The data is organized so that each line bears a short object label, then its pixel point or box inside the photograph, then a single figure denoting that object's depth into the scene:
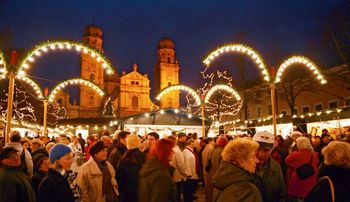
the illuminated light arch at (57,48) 10.16
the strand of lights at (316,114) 19.23
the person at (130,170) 5.91
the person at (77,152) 10.67
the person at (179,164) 8.66
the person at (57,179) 3.84
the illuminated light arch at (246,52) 12.12
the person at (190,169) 9.76
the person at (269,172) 4.75
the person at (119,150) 6.90
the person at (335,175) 3.22
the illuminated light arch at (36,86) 15.45
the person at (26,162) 7.03
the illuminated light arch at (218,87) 18.74
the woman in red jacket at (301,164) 5.45
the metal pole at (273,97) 10.89
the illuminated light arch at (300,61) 12.09
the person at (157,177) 3.97
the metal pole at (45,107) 16.03
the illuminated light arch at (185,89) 18.87
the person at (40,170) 5.26
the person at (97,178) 5.18
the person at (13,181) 4.14
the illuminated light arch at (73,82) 17.02
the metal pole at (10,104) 9.01
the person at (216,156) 8.26
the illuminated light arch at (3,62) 9.69
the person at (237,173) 2.97
